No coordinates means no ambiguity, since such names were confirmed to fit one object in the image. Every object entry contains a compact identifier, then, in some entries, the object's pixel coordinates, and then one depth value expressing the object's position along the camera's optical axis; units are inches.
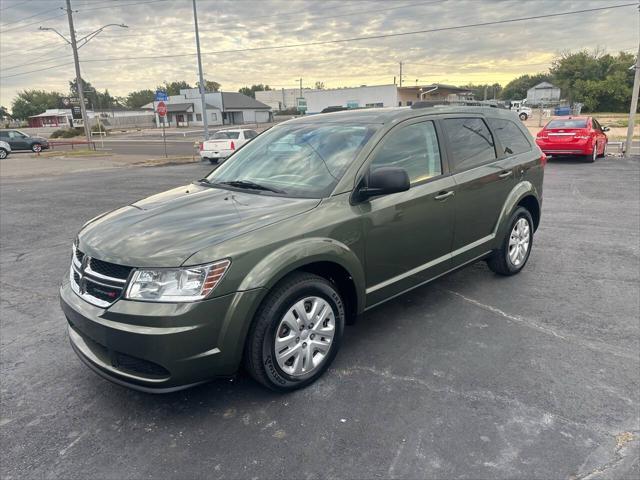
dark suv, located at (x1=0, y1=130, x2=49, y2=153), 1211.9
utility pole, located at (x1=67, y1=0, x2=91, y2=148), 1185.4
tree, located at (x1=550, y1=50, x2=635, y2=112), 2359.7
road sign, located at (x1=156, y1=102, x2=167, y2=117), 999.0
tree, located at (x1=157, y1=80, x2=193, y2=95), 5054.6
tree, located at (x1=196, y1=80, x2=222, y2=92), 5116.1
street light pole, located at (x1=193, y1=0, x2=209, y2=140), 933.2
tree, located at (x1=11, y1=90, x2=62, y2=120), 4298.7
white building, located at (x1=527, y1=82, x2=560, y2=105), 2839.6
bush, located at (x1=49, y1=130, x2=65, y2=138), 2121.6
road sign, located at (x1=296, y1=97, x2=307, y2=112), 2940.7
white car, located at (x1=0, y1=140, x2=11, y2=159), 1102.4
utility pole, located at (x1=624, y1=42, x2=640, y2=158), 650.8
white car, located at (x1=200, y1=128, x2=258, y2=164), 800.9
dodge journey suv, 101.0
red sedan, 608.4
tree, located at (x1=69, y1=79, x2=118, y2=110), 4803.6
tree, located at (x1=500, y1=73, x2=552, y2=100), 4753.9
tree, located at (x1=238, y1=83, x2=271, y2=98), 5266.2
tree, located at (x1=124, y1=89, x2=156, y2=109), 5329.7
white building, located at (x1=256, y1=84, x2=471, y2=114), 2481.5
